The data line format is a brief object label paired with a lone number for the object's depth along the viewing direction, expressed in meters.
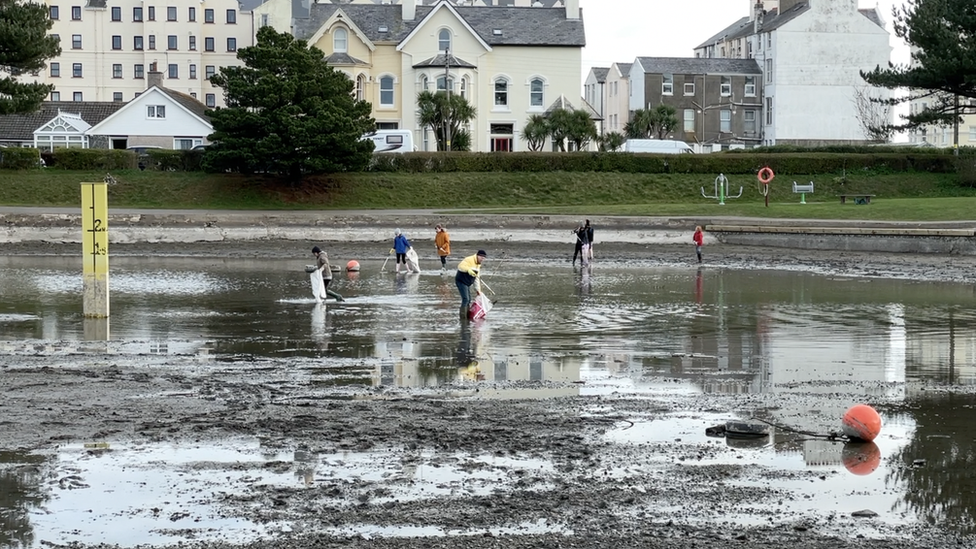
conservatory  87.81
